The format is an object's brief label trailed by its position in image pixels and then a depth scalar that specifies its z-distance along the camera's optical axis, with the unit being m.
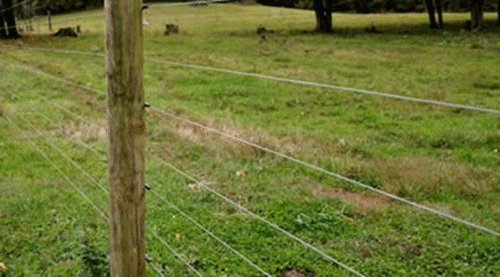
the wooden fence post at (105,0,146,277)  2.07
